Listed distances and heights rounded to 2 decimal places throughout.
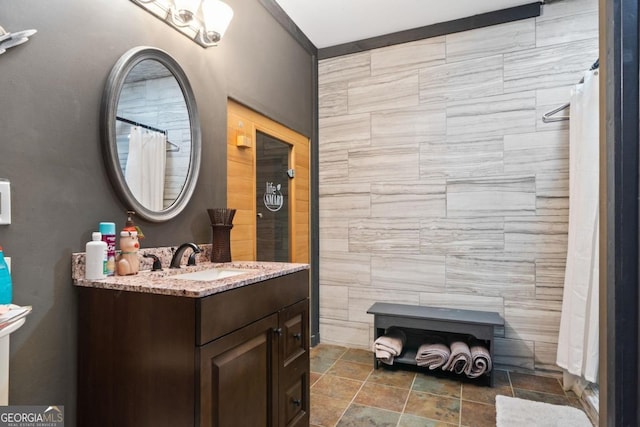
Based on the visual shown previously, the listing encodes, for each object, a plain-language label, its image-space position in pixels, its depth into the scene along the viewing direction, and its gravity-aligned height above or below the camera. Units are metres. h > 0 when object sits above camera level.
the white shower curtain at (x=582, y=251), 2.09 -0.22
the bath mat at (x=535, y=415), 1.94 -1.13
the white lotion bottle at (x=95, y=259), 1.28 -0.16
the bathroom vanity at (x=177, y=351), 1.12 -0.46
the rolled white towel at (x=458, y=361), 2.42 -0.99
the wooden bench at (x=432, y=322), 2.47 -0.77
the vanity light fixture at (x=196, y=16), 1.67 +0.97
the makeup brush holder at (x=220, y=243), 1.88 -0.15
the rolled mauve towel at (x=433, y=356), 2.50 -0.99
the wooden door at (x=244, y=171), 2.20 +0.28
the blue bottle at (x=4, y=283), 1.03 -0.20
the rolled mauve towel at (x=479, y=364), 2.38 -0.99
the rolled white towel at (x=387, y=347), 2.61 -0.98
